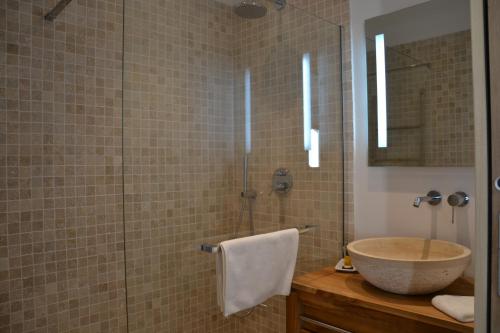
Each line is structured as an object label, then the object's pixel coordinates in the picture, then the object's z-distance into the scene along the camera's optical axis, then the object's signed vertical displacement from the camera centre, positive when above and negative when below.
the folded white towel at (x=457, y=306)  1.13 -0.45
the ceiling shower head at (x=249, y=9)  1.74 +0.77
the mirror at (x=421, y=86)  1.57 +0.37
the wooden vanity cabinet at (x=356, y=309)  1.21 -0.51
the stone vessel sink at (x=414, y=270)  1.27 -0.37
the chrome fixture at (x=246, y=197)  1.65 -0.13
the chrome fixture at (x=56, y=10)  1.65 +0.75
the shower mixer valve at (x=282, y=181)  1.84 -0.06
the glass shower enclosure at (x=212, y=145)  1.43 +0.11
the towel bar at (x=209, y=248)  1.41 -0.30
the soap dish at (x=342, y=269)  1.68 -0.47
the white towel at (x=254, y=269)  1.40 -0.40
